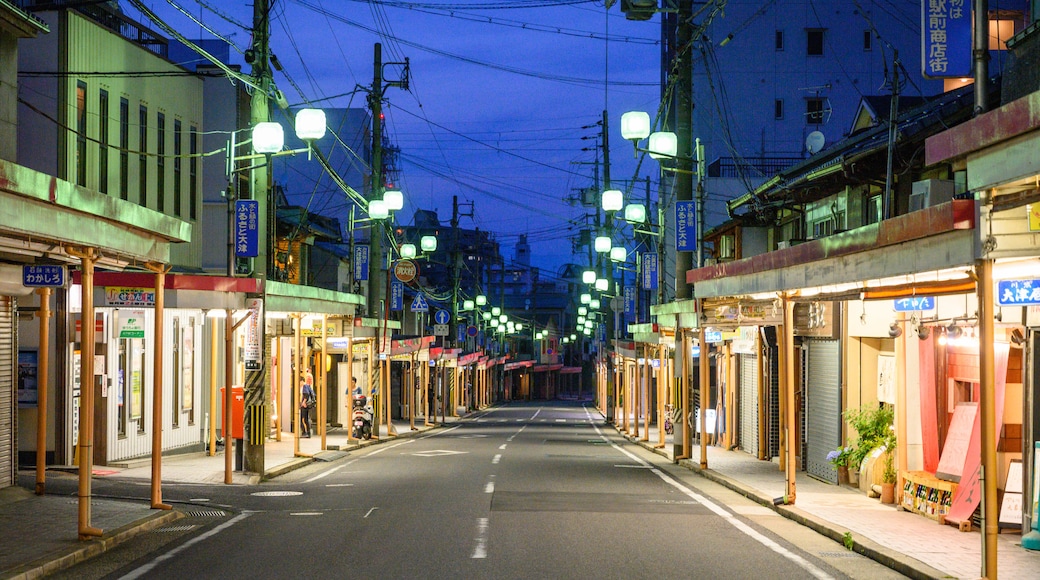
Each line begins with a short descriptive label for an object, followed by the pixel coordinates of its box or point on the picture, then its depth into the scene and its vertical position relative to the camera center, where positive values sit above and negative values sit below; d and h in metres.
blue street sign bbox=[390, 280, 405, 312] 52.99 +1.92
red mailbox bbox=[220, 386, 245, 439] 22.64 -1.48
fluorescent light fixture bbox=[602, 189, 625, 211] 40.56 +4.70
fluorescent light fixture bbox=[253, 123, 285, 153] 22.20 +3.79
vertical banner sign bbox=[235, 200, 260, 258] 22.84 +2.11
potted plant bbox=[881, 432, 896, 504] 18.22 -2.35
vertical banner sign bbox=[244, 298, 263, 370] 22.39 +0.05
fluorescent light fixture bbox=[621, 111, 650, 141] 28.67 +5.16
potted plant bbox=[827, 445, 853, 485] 20.59 -2.25
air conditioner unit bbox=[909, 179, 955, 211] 18.06 +2.19
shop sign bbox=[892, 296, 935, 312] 15.67 +0.41
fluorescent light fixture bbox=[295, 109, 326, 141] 24.06 +4.38
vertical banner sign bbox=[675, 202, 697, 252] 30.17 +2.77
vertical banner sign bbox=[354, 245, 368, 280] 46.00 +2.98
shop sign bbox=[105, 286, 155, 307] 19.64 +0.65
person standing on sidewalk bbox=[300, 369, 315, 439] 37.38 -2.17
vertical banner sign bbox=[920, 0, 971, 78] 16.91 +4.35
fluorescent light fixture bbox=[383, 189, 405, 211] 39.44 +4.62
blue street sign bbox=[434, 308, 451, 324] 63.56 +0.99
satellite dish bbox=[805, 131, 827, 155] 34.81 +5.74
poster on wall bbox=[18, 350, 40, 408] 22.28 -0.92
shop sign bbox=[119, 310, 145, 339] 23.06 +0.24
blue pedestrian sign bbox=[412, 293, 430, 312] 47.28 +1.25
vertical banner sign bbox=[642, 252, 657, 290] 50.44 +2.74
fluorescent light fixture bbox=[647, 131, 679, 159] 28.97 +4.74
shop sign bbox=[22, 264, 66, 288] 15.31 +0.79
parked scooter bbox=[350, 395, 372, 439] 36.56 -2.70
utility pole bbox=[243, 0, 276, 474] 22.34 +1.95
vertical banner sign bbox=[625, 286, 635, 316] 64.75 +1.95
